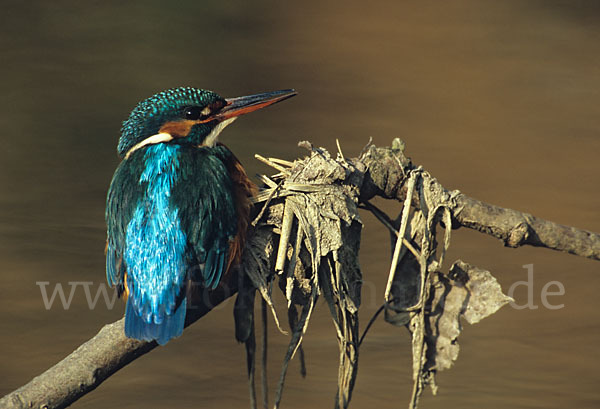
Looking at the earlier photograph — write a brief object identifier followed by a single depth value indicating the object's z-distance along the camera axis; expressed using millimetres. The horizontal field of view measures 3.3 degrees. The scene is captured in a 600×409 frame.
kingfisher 4851
